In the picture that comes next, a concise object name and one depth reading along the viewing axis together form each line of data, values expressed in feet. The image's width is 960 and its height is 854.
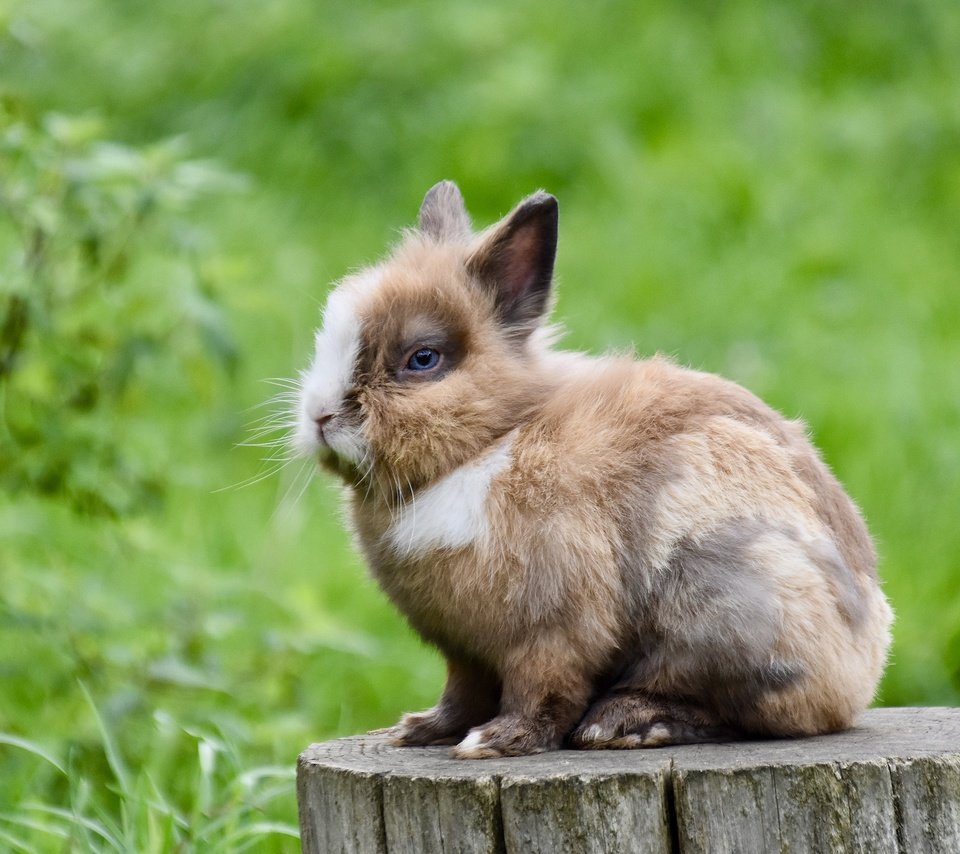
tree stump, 17.01
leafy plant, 26.96
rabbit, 18.58
